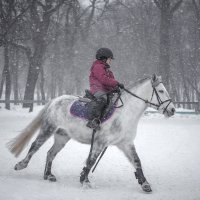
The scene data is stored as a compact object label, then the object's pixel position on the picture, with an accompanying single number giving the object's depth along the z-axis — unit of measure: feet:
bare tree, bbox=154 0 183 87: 76.28
